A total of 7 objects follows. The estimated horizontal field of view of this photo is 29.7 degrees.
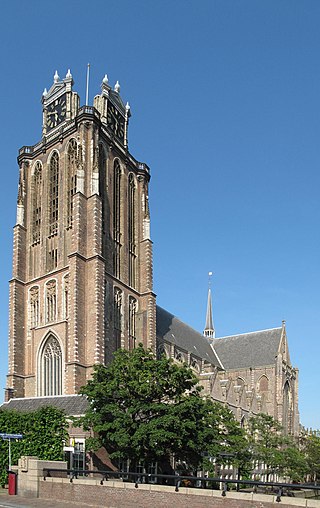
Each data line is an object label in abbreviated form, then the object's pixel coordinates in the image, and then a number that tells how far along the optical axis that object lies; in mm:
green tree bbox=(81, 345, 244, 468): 34062
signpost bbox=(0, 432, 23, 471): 28344
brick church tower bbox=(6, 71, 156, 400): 53125
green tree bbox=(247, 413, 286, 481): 49022
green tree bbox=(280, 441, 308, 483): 51031
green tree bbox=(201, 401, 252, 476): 36250
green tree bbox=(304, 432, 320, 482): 67750
